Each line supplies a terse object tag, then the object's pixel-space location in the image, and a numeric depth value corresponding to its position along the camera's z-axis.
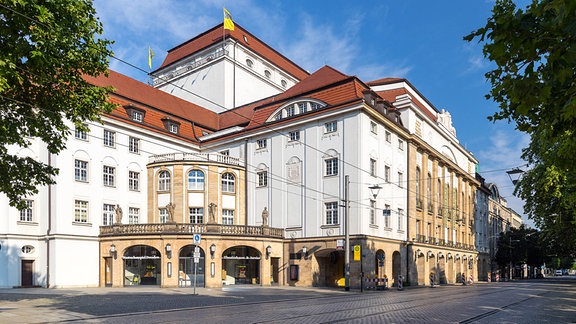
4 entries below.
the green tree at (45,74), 13.96
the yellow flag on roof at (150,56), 62.06
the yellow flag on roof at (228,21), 53.24
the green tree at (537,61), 5.47
